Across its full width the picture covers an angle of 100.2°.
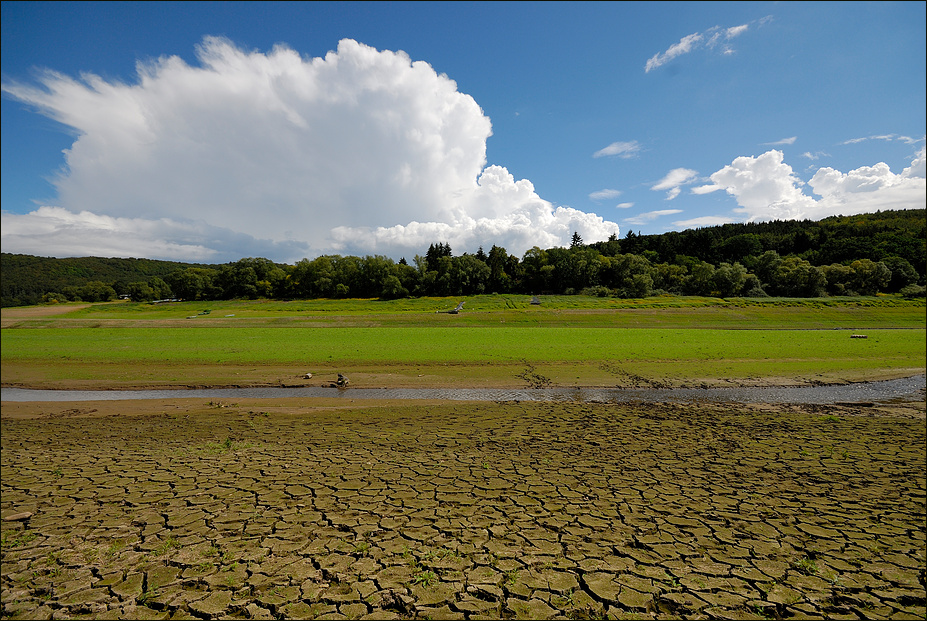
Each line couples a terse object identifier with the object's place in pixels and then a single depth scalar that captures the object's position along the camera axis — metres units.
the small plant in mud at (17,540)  6.99
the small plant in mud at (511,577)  6.08
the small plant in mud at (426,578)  6.00
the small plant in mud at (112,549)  6.68
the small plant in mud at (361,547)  6.73
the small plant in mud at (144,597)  5.73
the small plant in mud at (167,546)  6.73
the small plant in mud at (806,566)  6.43
